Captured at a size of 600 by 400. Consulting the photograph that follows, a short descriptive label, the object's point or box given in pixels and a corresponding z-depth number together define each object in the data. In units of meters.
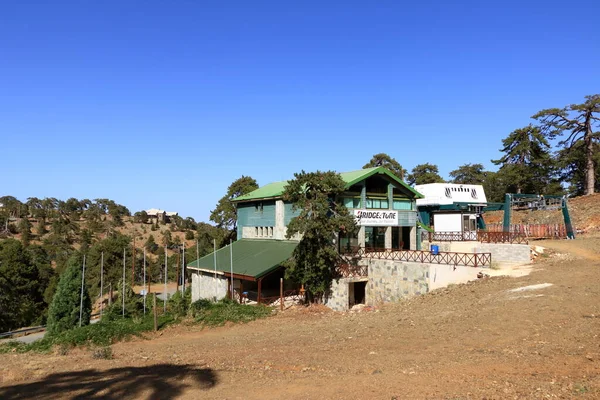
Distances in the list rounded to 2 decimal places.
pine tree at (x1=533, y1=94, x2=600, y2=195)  53.50
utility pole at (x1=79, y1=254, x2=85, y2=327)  29.71
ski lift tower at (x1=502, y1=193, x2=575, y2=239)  36.19
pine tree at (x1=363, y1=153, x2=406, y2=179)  71.06
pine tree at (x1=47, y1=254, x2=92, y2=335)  31.11
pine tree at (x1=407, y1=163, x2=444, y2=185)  76.62
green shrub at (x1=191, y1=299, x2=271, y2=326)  23.03
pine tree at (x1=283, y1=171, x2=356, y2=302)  26.36
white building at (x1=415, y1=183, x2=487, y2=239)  40.97
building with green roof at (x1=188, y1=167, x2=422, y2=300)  31.73
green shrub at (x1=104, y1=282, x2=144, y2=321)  28.64
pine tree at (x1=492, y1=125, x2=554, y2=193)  60.25
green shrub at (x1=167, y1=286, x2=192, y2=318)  24.71
